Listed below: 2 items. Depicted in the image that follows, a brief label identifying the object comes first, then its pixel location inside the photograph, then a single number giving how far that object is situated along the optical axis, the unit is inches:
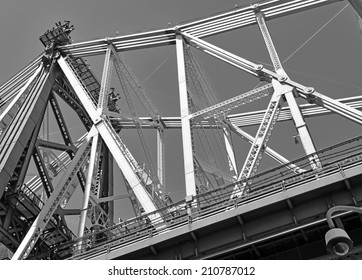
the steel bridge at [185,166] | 719.1
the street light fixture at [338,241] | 406.8
